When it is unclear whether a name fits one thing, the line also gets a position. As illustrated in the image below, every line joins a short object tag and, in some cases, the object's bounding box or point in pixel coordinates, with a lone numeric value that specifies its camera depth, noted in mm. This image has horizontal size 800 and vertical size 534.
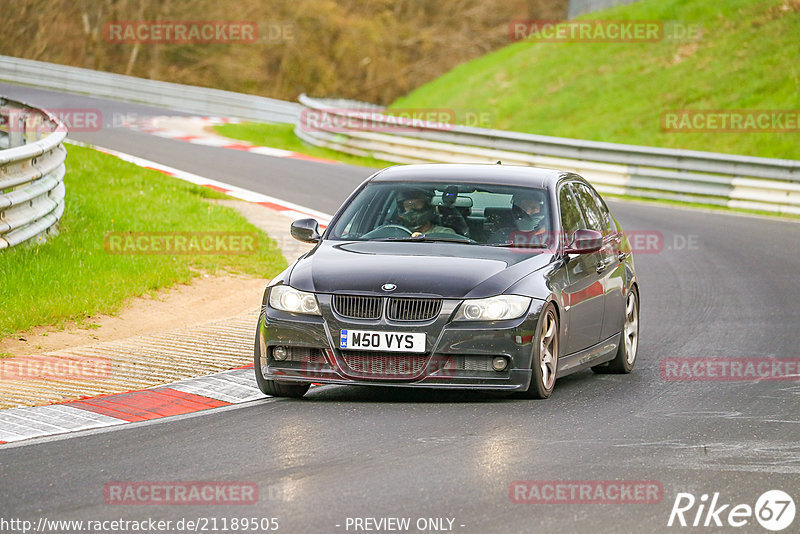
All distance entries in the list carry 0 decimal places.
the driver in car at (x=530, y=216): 19031
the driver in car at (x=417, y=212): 19125
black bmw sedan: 16797
